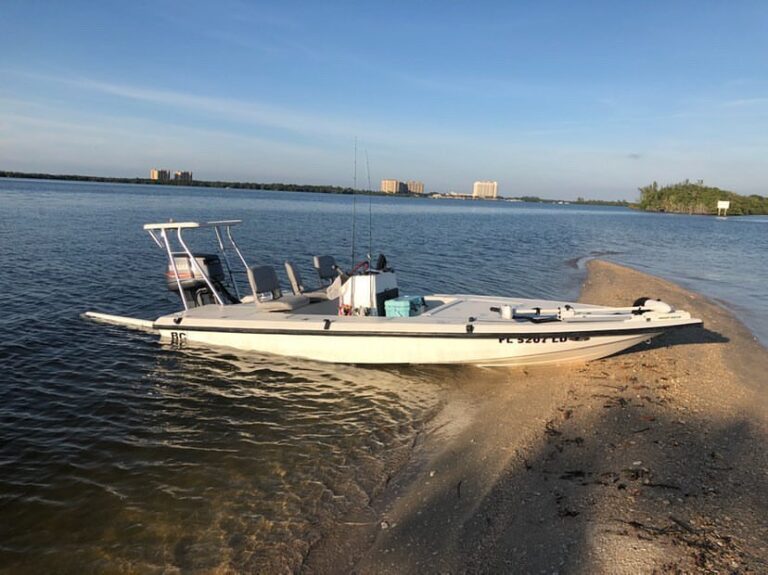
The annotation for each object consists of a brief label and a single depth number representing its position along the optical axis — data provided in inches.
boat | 332.2
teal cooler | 368.8
